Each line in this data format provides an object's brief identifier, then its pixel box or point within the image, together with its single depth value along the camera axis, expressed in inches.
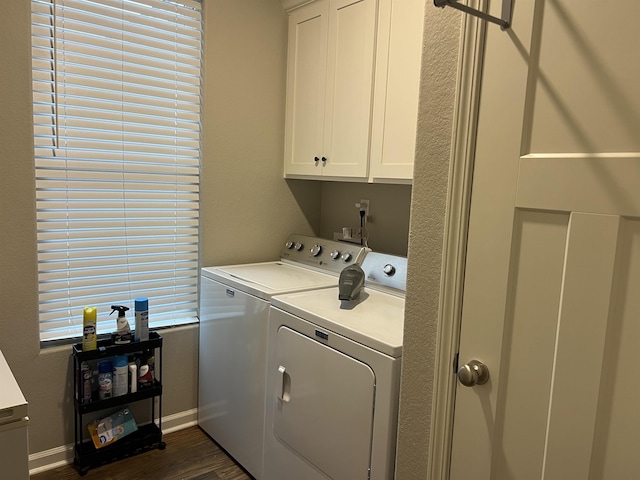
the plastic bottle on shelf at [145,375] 97.9
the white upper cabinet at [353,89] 83.4
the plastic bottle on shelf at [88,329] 90.0
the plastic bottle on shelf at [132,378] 96.3
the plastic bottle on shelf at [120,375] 94.0
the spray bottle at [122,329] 93.9
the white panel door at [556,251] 35.9
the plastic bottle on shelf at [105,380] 92.7
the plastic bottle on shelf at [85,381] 90.5
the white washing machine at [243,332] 87.8
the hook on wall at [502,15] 39.1
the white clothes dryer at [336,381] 61.2
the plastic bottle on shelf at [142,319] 95.7
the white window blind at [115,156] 88.2
